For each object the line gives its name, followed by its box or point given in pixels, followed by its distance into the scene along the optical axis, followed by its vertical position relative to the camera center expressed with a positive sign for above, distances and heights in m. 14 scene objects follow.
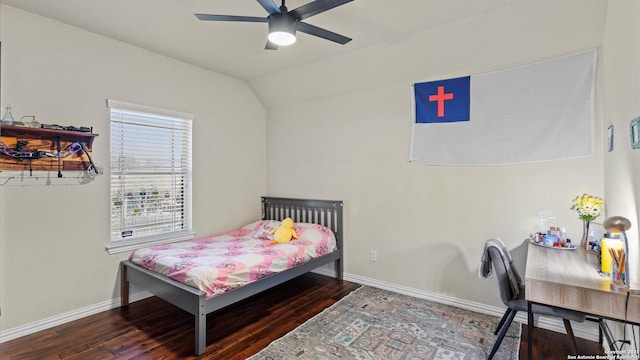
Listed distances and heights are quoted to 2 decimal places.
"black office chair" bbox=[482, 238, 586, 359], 2.08 -0.74
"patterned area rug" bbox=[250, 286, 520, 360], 2.24 -1.30
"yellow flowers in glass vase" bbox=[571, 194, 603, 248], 2.29 -0.23
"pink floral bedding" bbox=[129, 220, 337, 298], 2.43 -0.76
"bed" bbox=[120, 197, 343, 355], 2.27 -0.93
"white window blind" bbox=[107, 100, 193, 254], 3.09 +0.00
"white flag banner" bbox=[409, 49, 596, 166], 2.49 +0.59
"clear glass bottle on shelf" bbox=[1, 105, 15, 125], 2.41 +0.46
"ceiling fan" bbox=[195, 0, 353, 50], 1.88 +1.06
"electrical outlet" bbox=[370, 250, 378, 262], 3.62 -0.94
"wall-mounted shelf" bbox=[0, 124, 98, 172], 2.43 +0.25
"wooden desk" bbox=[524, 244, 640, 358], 1.32 -0.52
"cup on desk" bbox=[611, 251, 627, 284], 1.43 -0.43
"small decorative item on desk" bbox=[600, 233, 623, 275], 1.58 -0.37
